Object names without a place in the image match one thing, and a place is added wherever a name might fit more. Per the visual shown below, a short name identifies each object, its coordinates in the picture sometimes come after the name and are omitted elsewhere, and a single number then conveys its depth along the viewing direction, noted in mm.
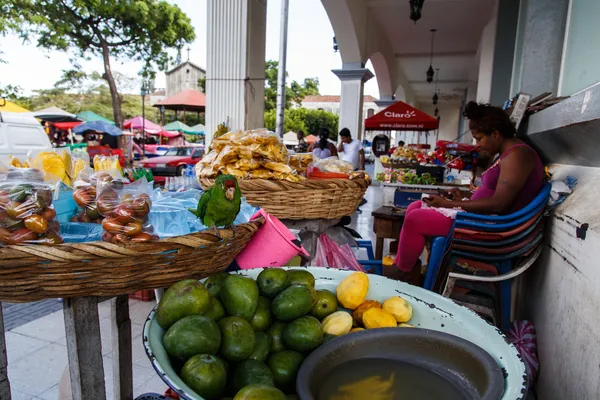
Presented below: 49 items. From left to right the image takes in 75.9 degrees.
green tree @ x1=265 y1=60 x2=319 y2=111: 26969
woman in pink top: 2203
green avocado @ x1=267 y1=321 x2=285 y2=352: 915
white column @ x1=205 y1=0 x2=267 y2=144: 3512
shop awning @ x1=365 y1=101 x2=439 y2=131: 8227
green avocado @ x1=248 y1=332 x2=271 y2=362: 848
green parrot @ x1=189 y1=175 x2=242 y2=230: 1068
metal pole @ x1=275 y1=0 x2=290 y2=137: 7148
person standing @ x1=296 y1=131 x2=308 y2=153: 9605
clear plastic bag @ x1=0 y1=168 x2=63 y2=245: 866
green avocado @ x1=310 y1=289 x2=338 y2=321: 1022
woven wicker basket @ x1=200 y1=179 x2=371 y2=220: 1728
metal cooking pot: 741
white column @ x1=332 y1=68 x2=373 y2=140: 7668
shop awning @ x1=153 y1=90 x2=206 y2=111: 24038
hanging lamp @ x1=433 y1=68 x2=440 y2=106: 12887
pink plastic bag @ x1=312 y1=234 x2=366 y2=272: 1866
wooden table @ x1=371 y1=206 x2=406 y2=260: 3422
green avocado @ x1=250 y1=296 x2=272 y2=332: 940
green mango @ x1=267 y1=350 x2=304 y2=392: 808
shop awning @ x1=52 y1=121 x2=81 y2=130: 17812
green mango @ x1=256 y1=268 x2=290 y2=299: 1014
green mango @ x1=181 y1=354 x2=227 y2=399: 704
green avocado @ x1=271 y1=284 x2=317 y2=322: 935
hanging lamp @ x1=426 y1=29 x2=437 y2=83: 8879
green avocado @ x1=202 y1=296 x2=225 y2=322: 888
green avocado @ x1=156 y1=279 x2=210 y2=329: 836
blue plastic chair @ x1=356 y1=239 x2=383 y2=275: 2197
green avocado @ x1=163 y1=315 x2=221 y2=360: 764
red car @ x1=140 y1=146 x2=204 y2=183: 9867
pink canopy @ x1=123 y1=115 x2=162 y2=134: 23094
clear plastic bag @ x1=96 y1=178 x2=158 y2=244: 977
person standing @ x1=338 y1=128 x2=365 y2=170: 6849
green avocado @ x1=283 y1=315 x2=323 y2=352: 872
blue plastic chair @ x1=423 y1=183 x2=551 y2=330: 2010
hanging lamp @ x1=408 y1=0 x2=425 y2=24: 4629
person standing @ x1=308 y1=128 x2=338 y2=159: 6320
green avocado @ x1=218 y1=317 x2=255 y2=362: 808
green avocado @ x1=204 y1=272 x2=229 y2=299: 980
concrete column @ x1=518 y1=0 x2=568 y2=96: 2848
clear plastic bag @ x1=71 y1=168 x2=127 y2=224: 1181
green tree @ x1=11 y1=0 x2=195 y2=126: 14398
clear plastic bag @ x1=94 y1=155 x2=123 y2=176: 1358
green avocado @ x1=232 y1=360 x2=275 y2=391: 756
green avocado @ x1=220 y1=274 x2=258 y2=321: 913
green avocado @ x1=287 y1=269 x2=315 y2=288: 1051
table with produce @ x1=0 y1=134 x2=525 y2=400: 769
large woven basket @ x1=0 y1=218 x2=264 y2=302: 802
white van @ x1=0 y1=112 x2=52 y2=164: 6504
